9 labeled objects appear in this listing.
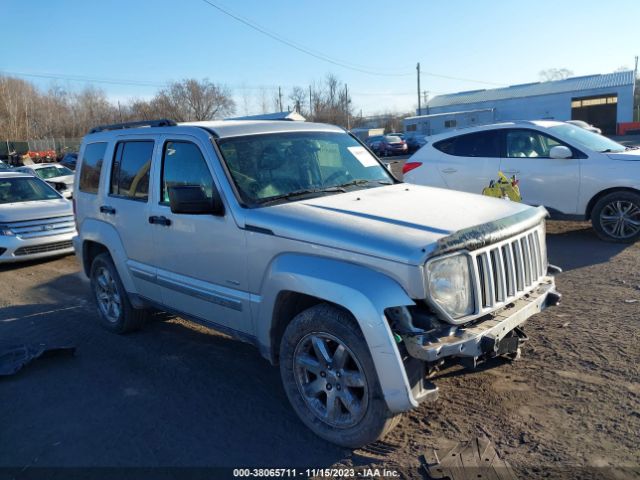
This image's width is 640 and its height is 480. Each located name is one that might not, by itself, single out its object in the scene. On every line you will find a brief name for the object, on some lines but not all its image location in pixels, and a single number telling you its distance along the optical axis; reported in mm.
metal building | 51125
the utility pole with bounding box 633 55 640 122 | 57412
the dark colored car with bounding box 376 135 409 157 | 38281
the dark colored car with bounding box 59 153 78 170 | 31812
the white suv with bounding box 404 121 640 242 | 7891
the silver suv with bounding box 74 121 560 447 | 3064
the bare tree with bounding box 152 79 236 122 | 55656
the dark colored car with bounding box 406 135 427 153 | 40281
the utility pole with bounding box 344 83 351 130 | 83062
